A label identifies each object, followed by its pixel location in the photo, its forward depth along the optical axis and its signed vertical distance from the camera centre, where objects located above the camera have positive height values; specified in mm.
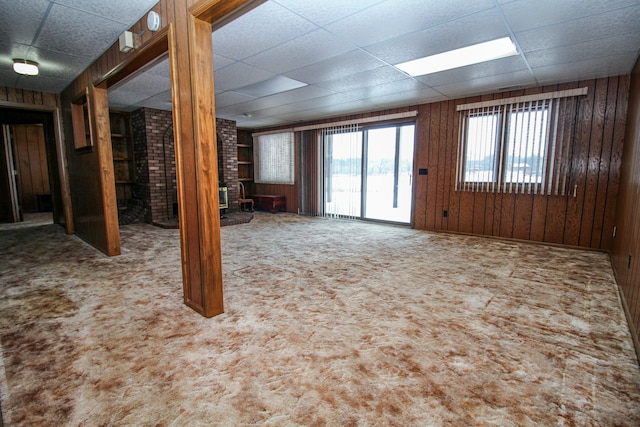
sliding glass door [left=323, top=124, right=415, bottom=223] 6664 +212
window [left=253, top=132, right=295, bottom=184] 8117 +514
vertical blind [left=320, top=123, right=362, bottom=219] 6866 +159
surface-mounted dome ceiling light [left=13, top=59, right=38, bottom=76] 3445 +1241
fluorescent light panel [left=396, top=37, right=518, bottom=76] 3207 +1377
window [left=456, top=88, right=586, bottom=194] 4383 +497
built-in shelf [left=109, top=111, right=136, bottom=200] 6656 +554
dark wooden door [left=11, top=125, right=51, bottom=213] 8234 +260
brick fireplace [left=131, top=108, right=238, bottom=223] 6219 +302
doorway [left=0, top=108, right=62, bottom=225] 5887 +208
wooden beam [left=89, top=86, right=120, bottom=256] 3723 +205
